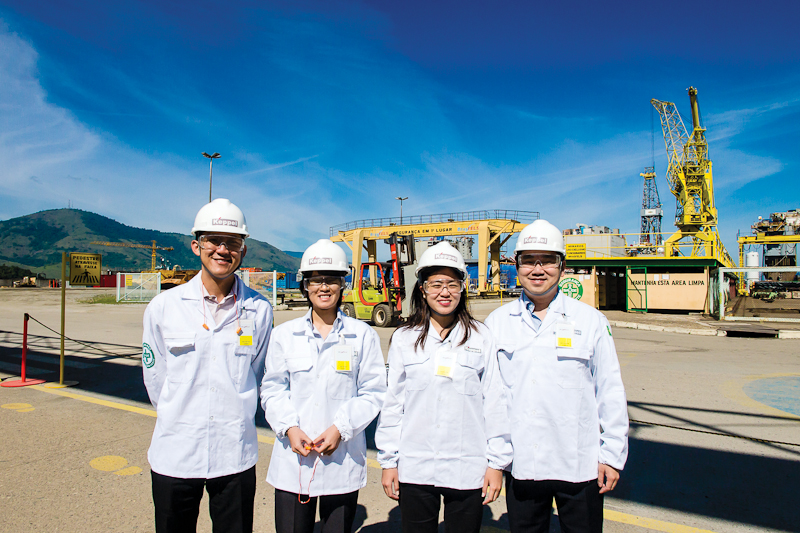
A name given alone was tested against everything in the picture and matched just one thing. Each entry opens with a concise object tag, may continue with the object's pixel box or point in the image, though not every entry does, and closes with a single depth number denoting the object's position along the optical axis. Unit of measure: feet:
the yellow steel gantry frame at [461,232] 118.32
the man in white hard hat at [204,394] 7.32
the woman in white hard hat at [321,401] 7.34
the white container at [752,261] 156.78
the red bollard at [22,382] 23.71
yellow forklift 56.70
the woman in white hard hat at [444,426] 7.27
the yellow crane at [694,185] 120.24
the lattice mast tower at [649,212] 274.98
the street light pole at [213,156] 110.01
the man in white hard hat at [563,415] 7.20
